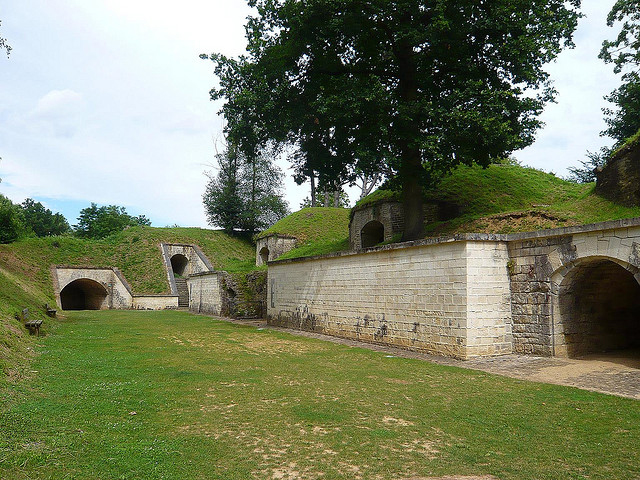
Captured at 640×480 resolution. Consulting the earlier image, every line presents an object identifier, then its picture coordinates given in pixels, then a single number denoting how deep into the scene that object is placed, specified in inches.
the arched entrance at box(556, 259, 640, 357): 379.2
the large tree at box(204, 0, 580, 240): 495.8
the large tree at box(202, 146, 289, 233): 1656.0
